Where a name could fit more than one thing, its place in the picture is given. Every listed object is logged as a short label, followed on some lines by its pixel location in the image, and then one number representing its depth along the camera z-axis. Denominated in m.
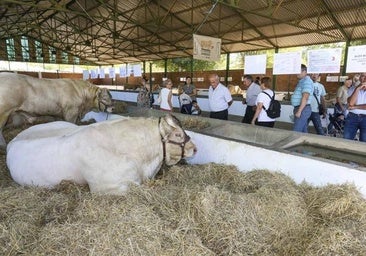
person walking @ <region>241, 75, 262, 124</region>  6.08
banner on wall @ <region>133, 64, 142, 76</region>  9.35
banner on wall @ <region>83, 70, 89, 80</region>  15.13
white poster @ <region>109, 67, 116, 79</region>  11.44
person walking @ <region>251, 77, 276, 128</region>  4.62
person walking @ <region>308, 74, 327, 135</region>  5.11
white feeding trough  2.66
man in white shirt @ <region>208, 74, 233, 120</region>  5.45
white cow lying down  2.48
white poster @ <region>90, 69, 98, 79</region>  13.67
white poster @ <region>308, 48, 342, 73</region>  4.46
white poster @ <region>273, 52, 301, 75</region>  4.88
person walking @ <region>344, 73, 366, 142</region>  4.00
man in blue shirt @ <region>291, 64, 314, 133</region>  4.43
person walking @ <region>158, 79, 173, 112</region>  6.28
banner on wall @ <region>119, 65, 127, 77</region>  10.77
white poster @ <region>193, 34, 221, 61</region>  7.55
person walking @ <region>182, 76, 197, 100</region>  9.45
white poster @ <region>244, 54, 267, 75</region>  5.61
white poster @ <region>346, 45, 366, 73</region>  3.92
